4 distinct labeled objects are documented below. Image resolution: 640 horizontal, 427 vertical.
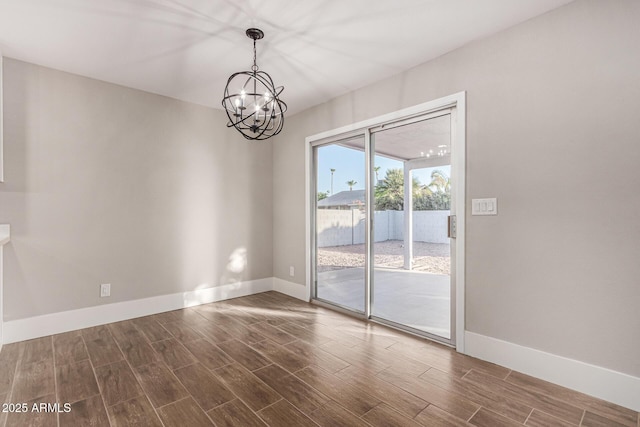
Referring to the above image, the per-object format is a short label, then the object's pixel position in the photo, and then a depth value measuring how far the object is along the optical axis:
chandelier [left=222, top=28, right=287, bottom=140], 2.25
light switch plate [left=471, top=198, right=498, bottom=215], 2.39
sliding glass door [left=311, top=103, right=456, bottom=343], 2.84
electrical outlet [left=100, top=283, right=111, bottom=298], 3.21
